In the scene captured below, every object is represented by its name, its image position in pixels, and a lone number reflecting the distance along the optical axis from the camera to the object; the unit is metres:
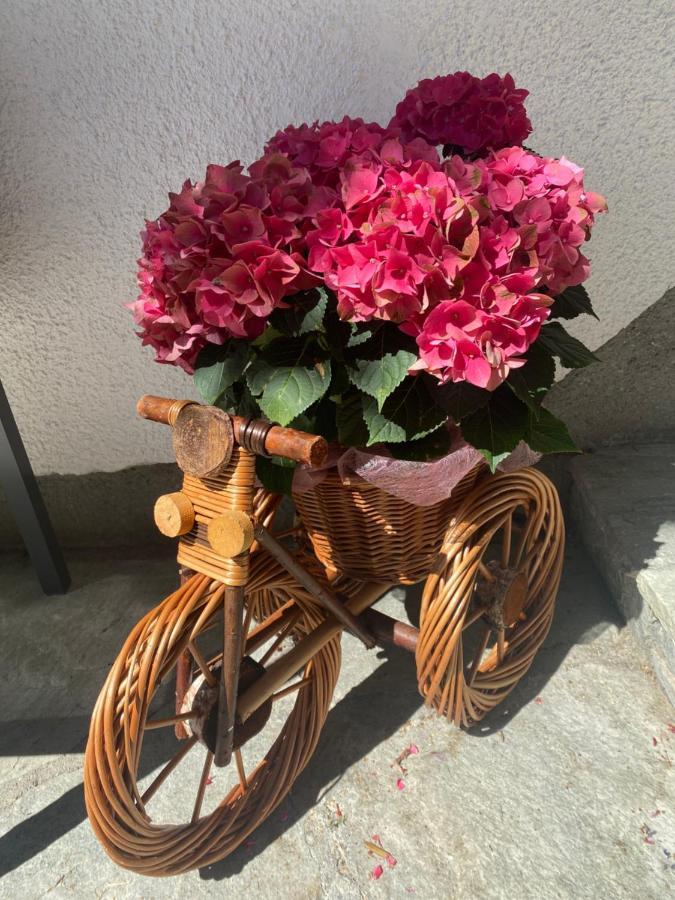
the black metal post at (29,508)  1.54
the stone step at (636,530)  1.29
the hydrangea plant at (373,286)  0.75
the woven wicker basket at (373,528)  0.97
